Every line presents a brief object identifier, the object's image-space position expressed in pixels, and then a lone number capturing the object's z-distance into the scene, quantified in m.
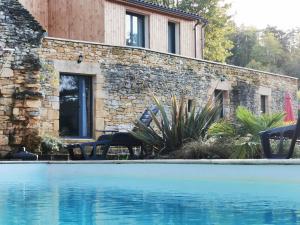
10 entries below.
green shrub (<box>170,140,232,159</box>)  10.21
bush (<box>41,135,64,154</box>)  14.41
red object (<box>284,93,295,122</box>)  16.78
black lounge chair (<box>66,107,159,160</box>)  12.28
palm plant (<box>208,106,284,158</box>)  10.43
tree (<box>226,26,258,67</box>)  52.31
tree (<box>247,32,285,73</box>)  52.14
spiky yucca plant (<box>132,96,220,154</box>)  11.62
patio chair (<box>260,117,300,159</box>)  8.25
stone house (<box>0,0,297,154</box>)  14.57
